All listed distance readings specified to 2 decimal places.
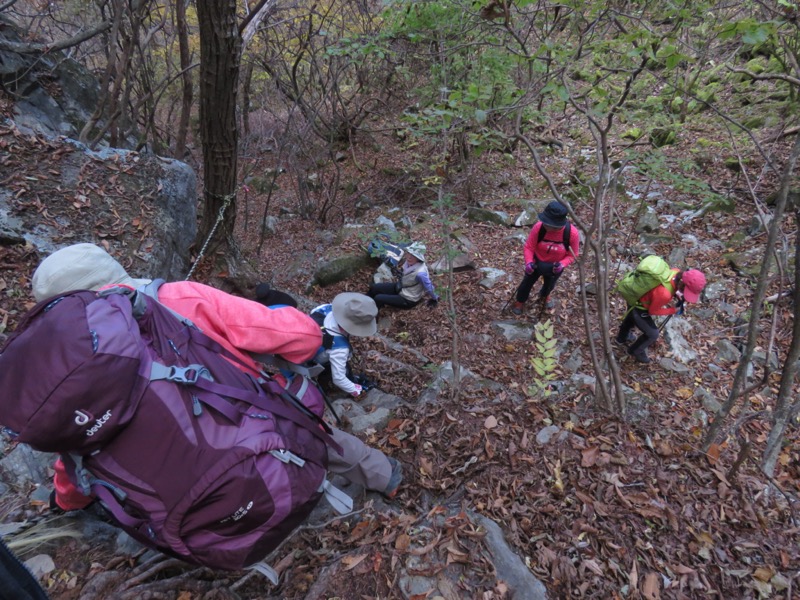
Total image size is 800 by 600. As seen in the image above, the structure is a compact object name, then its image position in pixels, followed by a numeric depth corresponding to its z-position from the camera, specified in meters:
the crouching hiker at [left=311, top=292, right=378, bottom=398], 3.39
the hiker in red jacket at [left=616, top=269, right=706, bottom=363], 4.30
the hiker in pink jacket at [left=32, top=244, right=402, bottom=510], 1.79
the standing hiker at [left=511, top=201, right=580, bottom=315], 4.98
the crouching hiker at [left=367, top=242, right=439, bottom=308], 5.77
